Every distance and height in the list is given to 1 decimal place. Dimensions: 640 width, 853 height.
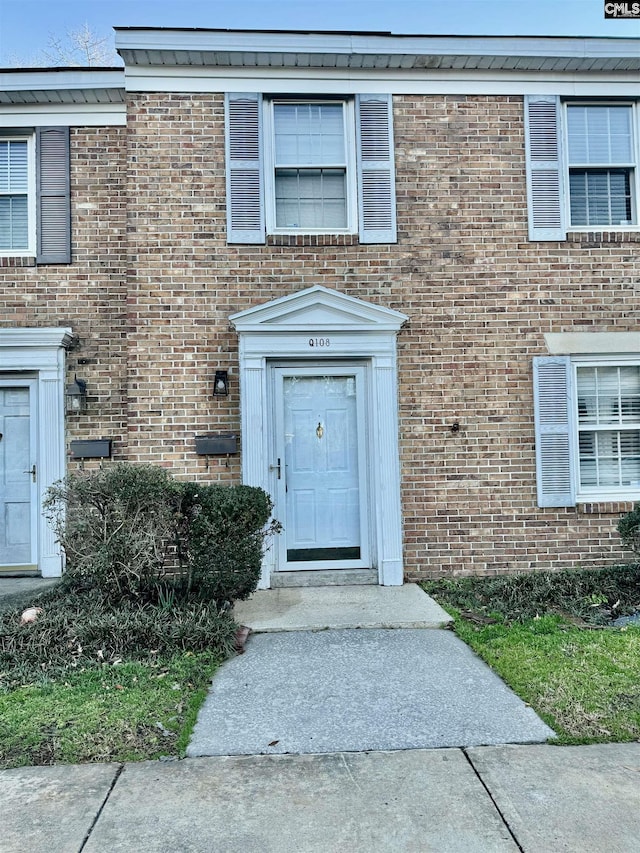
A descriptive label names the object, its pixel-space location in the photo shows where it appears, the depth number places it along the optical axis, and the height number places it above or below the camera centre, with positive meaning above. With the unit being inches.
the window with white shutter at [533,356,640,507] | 269.6 +6.8
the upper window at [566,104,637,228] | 281.9 +119.5
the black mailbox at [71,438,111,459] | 274.1 +2.2
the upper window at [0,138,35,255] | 282.7 +112.8
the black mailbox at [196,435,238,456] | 259.6 +2.4
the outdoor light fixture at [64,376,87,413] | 271.3 +24.6
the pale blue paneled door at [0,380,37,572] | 278.7 -9.7
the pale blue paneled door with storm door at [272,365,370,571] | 265.0 -5.9
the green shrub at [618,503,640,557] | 238.2 -31.1
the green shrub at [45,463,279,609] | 199.9 -24.9
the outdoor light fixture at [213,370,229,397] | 258.5 +26.9
